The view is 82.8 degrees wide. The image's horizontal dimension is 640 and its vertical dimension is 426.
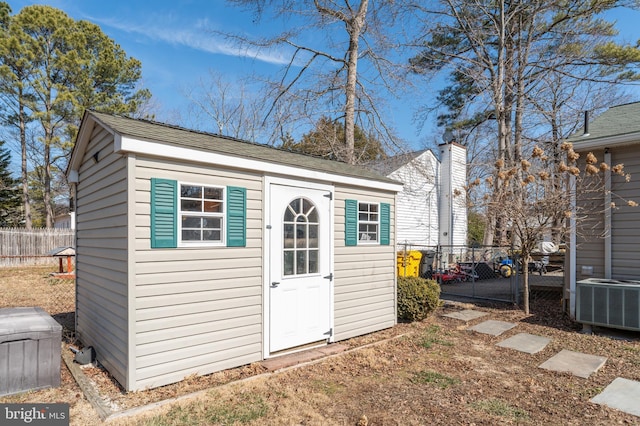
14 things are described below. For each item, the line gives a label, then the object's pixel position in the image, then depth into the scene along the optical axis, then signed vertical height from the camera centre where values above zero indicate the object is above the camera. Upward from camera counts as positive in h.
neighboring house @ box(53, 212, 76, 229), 27.28 -0.10
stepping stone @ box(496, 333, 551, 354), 5.40 -1.90
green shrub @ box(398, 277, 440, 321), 6.82 -1.49
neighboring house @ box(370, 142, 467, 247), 15.91 +0.94
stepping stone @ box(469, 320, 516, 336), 6.32 -1.91
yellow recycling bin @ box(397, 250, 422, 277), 11.38 -1.31
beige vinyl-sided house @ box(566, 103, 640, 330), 5.82 -0.42
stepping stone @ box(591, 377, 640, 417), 3.54 -1.81
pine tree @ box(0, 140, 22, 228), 22.73 +1.56
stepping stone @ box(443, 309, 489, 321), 7.24 -1.93
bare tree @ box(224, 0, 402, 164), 12.11 +5.61
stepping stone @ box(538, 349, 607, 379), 4.48 -1.85
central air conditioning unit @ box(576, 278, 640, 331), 5.64 -1.31
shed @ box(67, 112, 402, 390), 3.80 -0.38
